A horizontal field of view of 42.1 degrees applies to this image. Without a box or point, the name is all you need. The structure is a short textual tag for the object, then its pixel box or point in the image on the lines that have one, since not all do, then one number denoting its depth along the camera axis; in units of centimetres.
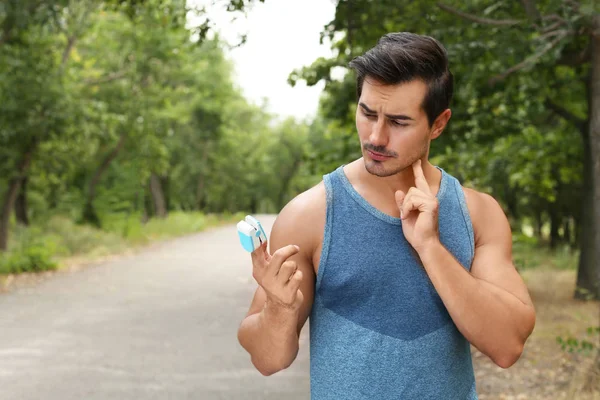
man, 183
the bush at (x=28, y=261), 1531
